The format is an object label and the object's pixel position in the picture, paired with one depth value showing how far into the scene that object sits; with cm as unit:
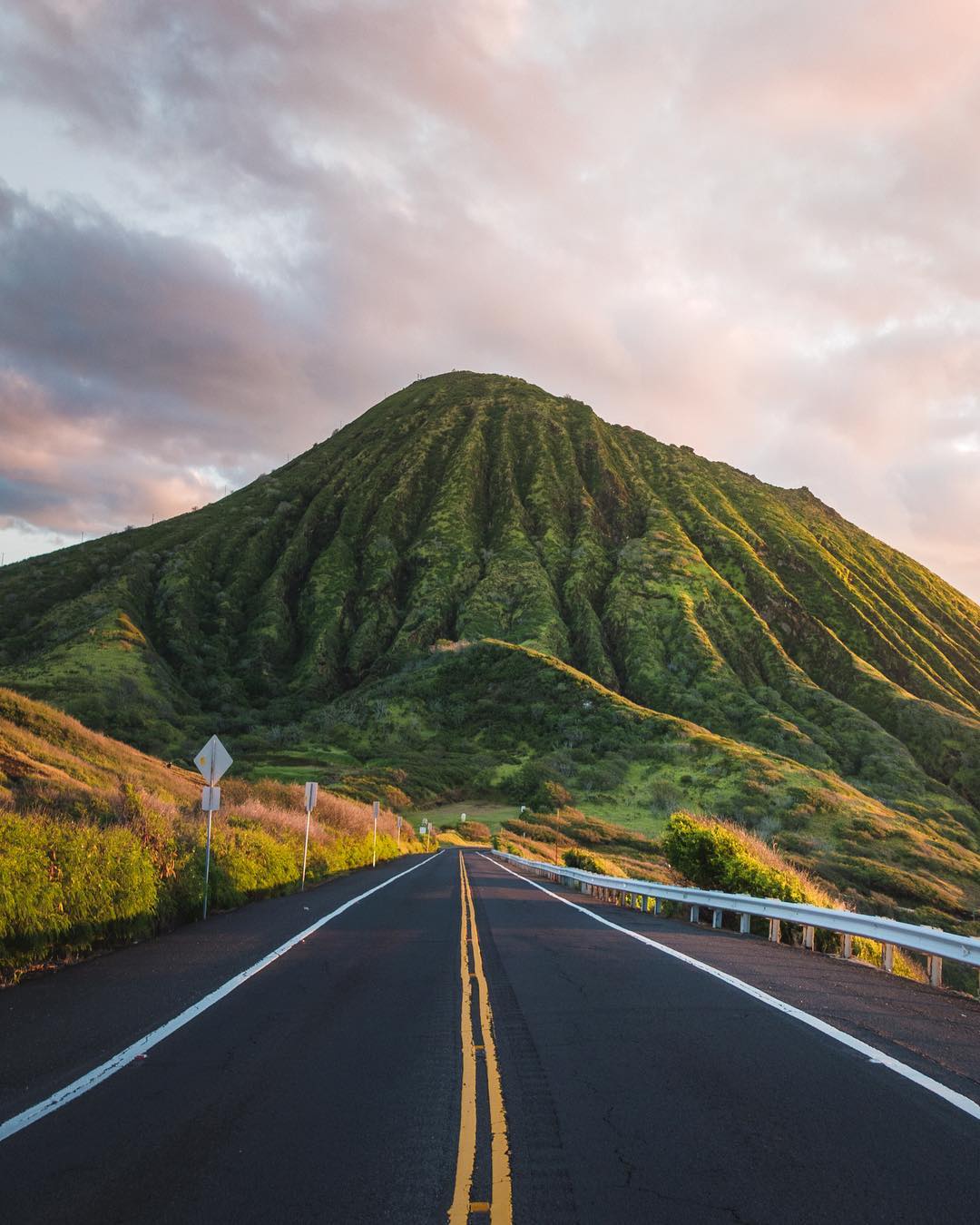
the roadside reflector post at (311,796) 2436
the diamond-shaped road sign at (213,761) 1684
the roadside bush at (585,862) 3258
